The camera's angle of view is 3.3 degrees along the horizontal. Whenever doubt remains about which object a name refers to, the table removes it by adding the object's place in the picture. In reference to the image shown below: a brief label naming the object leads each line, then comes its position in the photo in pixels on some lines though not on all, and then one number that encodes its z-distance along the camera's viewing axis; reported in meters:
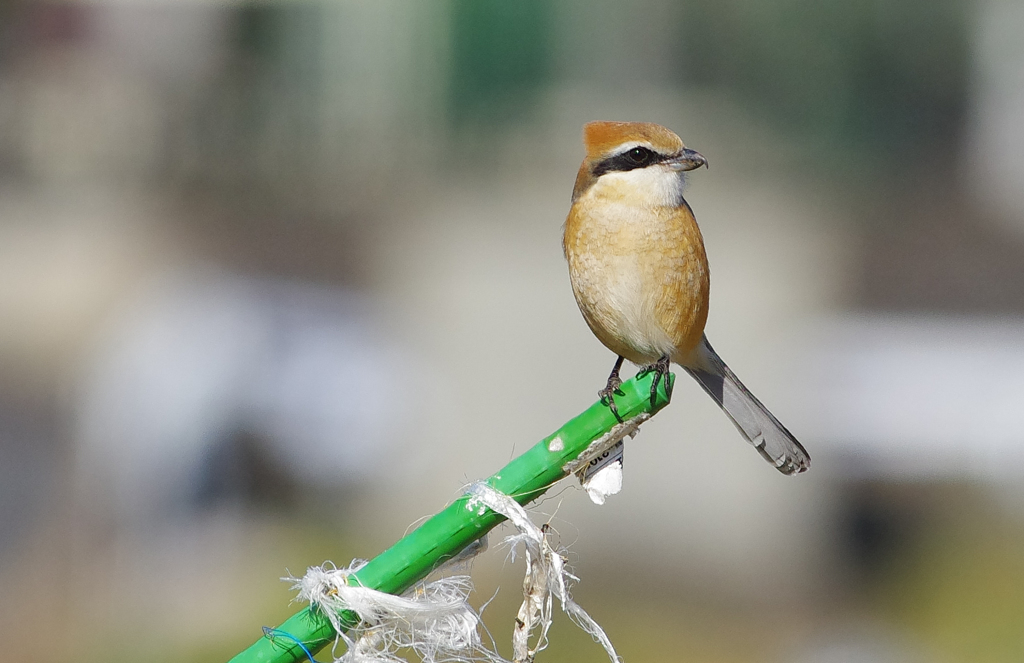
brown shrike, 6.63
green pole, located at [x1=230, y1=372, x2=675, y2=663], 6.42
